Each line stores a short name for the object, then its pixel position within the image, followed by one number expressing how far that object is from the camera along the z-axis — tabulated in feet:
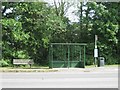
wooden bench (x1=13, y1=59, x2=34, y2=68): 94.39
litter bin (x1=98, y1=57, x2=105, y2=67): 97.45
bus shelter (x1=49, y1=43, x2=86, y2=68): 91.56
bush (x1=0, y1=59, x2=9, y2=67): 104.36
